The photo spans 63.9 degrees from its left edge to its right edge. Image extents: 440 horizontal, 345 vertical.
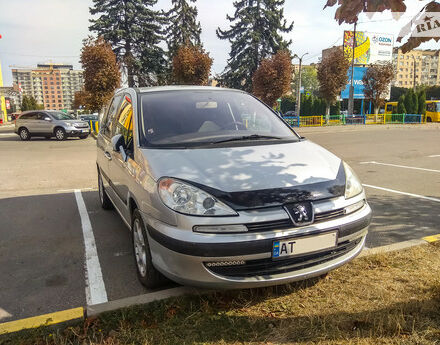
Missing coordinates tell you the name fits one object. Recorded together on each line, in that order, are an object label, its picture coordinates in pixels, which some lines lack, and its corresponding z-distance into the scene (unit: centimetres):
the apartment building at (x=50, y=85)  15275
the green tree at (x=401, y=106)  3621
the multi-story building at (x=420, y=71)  13088
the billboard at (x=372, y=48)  4541
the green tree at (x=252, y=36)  3950
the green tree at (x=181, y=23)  3831
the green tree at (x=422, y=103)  3612
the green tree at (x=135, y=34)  3306
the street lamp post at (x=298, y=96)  3368
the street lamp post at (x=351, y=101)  3081
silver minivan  234
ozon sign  4612
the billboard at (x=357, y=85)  4322
